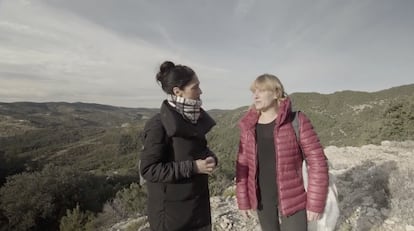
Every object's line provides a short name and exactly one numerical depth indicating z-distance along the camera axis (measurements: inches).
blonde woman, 80.0
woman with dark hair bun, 69.1
